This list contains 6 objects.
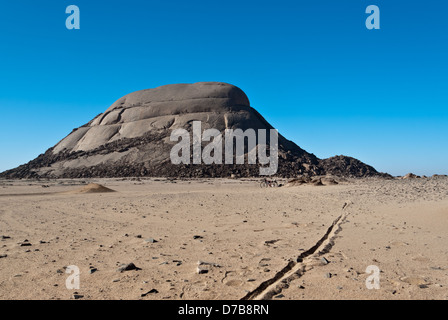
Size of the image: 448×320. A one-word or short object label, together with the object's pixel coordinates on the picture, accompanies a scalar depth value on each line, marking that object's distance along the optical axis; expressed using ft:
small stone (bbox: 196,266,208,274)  17.35
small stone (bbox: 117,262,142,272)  17.77
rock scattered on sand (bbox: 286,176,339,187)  104.27
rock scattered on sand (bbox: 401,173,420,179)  143.55
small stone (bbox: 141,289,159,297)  14.46
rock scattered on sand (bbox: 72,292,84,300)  14.08
